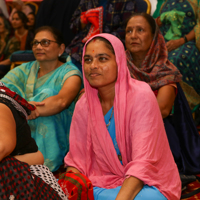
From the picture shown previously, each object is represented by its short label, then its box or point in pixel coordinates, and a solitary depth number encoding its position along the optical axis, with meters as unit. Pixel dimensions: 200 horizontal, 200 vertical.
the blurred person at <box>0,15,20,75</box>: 4.50
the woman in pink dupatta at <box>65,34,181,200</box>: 1.53
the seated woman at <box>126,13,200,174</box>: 2.36
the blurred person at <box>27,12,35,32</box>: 4.79
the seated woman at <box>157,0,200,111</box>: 3.01
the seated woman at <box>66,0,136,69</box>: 3.11
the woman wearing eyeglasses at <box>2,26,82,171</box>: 2.48
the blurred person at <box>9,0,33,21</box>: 5.04
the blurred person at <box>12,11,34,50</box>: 4.59
